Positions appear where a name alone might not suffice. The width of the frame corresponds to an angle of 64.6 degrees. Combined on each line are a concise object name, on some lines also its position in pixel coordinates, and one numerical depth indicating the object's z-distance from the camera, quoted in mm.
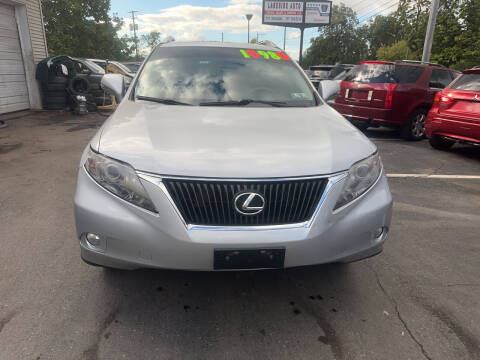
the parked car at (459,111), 6082
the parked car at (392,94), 8023
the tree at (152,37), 95125
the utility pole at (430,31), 13213
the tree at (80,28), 33812
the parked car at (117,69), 14385
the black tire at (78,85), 11453
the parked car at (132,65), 19388
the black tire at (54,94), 11430
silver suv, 1984
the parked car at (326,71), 13023
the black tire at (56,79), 11320
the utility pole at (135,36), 70462
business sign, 33281
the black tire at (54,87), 11344
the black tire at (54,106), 11516
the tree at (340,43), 64188
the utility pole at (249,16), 42500
